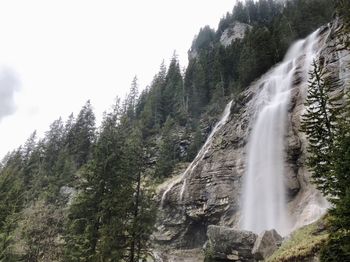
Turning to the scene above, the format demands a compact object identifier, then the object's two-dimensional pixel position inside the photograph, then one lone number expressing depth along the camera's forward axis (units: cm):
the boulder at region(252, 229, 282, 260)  1978
